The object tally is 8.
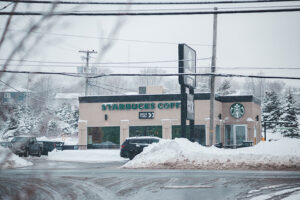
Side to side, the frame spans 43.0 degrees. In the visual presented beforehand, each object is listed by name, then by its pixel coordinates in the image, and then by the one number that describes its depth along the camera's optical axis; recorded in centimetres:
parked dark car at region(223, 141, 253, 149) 3683
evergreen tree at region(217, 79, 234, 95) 8481
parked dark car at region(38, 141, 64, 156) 3764
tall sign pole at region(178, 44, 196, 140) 2547
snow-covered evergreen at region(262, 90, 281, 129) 7731
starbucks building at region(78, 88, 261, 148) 4075
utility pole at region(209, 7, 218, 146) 2688
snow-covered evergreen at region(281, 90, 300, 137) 6575
